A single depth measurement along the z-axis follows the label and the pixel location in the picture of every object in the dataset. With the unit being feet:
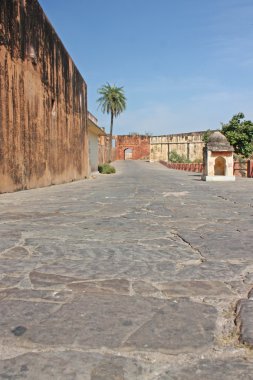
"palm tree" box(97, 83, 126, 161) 164.14
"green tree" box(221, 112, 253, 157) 88.89
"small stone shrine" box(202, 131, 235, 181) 51.52
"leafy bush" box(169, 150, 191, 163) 154.97
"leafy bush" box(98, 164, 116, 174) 84.58
